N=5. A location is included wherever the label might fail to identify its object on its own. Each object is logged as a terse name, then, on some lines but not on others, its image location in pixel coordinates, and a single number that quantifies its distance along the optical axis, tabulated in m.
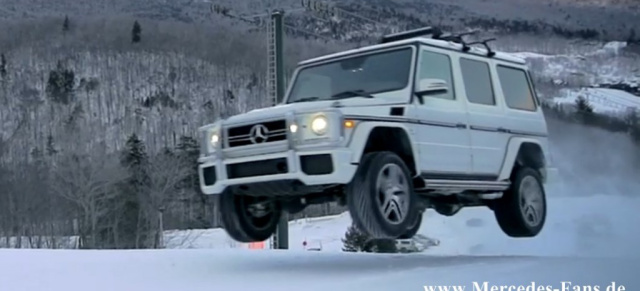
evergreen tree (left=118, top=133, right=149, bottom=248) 34.06
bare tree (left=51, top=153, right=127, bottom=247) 34.69
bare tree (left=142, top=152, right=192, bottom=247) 31.88
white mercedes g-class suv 5.82
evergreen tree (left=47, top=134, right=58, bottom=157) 59.29
